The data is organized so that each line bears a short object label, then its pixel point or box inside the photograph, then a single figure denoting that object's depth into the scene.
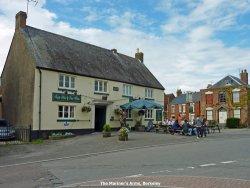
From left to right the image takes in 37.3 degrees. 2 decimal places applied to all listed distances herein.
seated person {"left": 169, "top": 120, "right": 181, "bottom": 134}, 30.73
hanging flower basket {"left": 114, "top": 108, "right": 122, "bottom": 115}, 35.38
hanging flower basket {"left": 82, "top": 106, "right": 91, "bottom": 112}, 31.62
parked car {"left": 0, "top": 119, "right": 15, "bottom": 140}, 26.91
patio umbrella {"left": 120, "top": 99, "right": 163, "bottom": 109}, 33.53
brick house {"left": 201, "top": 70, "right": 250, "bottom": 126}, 55.87
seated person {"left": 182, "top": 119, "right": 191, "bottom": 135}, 29.73
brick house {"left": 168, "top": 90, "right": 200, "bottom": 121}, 75.31
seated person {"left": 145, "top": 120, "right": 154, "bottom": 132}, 35.38
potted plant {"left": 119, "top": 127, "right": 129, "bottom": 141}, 24.41
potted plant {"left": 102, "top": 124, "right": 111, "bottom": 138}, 27.03
